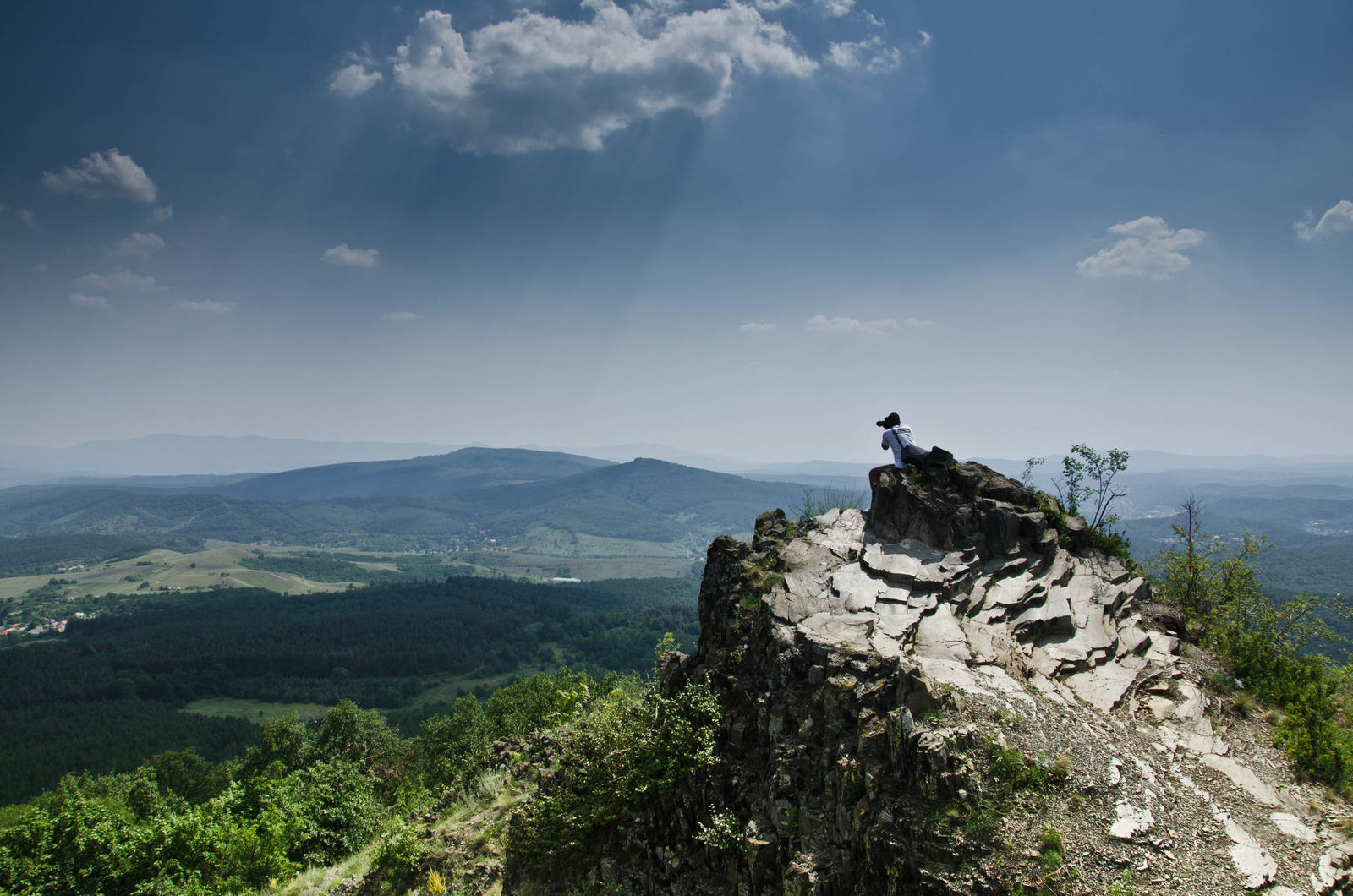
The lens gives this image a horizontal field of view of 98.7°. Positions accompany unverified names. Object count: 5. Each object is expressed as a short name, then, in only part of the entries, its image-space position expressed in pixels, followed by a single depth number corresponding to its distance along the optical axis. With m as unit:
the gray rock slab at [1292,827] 9.98
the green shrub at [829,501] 22.69
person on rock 18.42
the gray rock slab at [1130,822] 9.73
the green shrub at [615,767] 14.14
